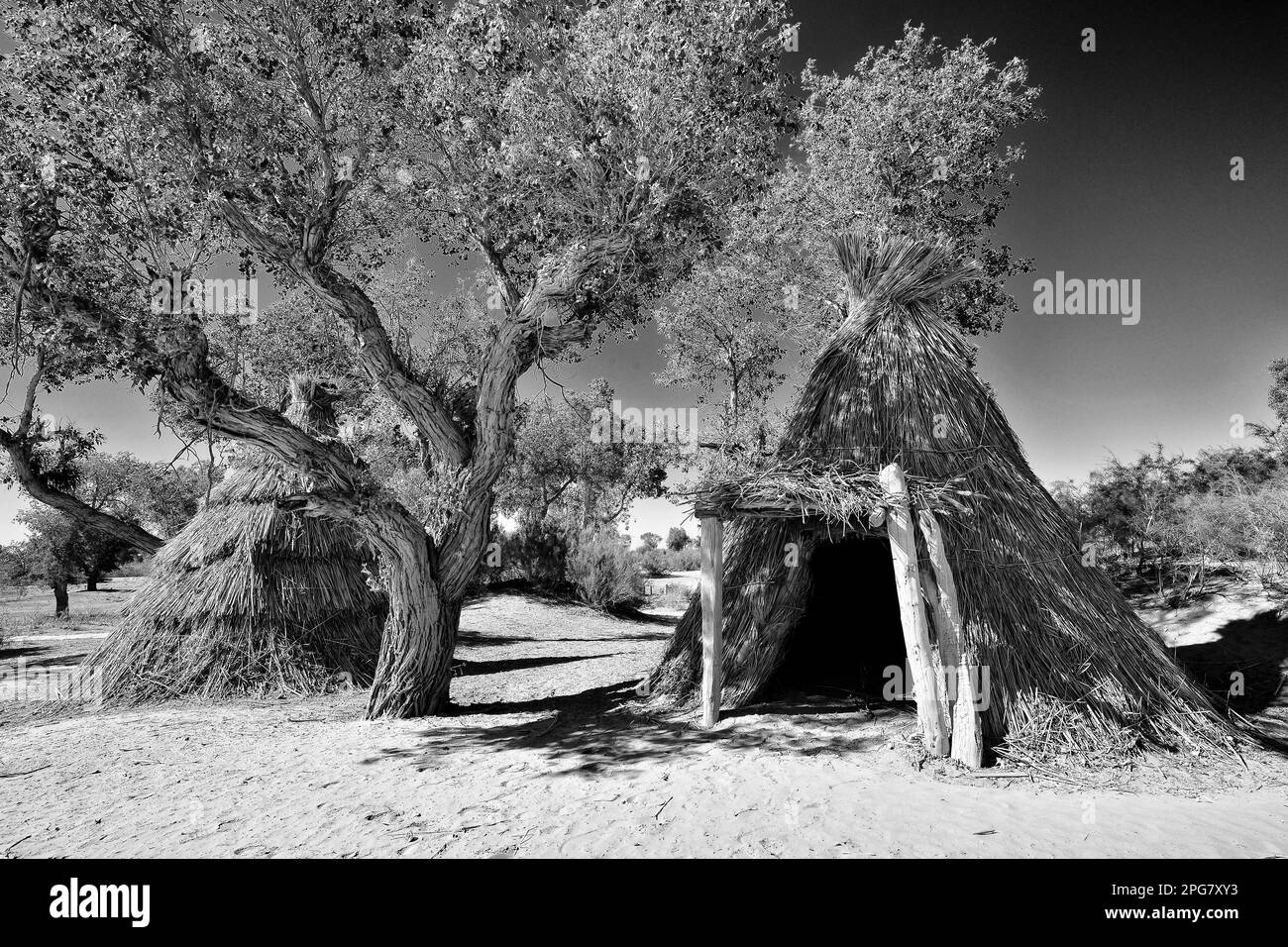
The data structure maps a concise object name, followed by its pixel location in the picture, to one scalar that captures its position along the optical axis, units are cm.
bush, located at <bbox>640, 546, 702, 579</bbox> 3600
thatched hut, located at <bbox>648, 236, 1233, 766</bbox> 539
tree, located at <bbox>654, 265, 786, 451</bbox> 1694
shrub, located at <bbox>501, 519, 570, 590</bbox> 2116
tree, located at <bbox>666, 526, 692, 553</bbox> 5862
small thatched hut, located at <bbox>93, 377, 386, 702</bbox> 848
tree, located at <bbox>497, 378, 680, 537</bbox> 2342
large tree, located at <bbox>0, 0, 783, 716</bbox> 569
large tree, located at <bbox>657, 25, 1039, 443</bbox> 1227
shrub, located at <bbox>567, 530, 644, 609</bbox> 2048
